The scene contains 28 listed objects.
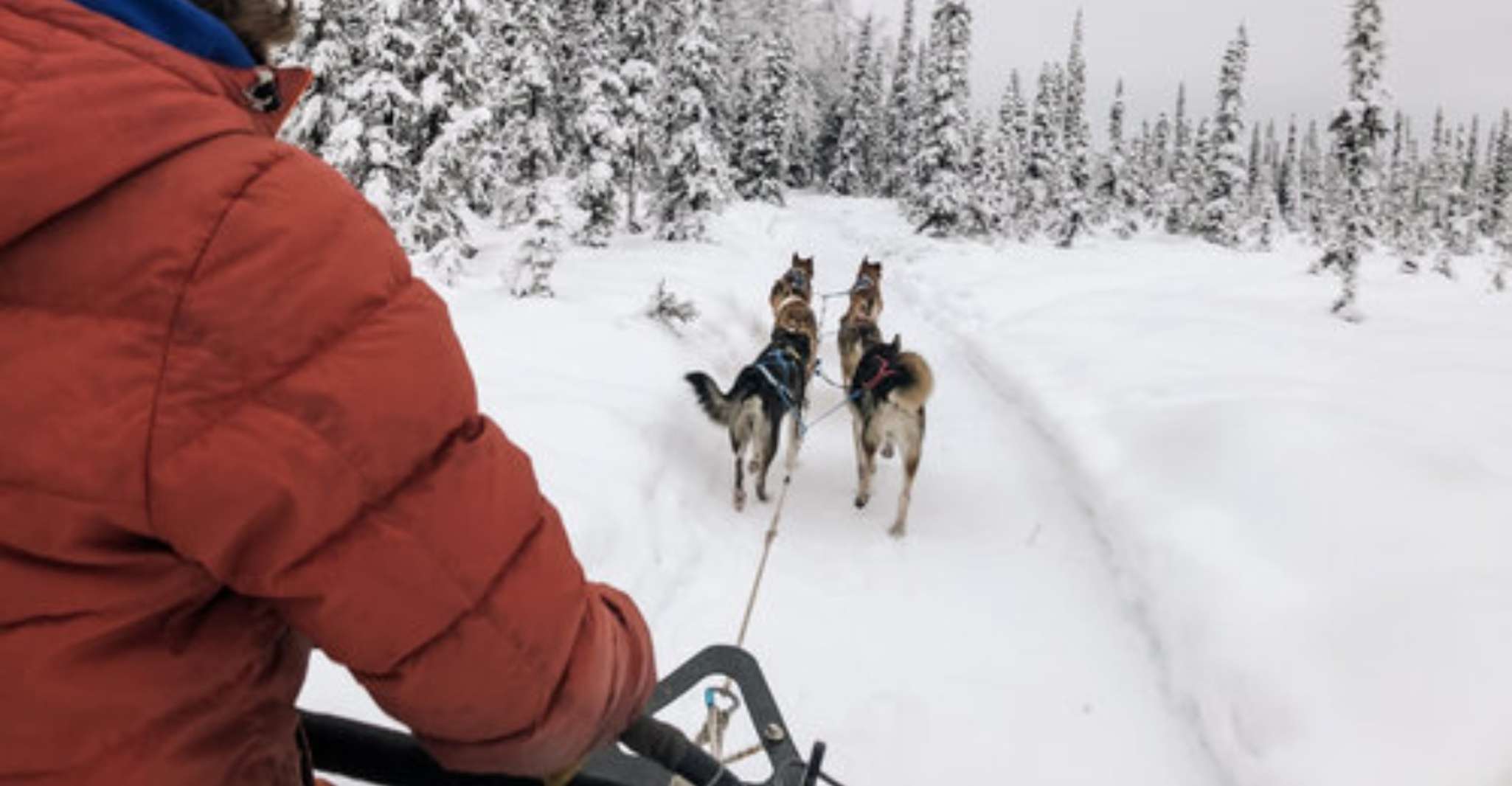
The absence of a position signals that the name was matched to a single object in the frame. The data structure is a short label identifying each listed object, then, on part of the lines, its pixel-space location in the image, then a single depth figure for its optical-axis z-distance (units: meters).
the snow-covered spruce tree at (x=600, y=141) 23.12
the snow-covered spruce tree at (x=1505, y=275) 24.06
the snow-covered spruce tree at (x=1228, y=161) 52.59
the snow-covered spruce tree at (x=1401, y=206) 46.96
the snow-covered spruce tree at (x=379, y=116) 16.77
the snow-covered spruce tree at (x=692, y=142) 27.50
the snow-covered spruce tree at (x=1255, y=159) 85.36
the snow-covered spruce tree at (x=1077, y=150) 50.47
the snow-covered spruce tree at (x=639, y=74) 24.97
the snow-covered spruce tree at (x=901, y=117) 68.31
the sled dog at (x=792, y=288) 12.45
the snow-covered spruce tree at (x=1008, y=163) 49.03
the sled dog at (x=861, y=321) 11.45
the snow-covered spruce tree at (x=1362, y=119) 19.28
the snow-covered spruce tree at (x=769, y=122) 49.25
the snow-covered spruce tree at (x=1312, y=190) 69.69
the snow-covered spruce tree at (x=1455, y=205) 60.25
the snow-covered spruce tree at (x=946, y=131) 39.31
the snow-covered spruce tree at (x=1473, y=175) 77.81
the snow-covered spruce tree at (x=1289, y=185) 88.50
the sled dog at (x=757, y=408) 7.40
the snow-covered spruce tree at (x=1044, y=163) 52.53
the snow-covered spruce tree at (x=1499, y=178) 70.67
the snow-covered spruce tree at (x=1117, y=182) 62.41
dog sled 1.71
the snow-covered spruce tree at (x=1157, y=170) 67.88
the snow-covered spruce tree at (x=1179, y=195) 64.19
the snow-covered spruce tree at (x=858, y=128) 66.50
